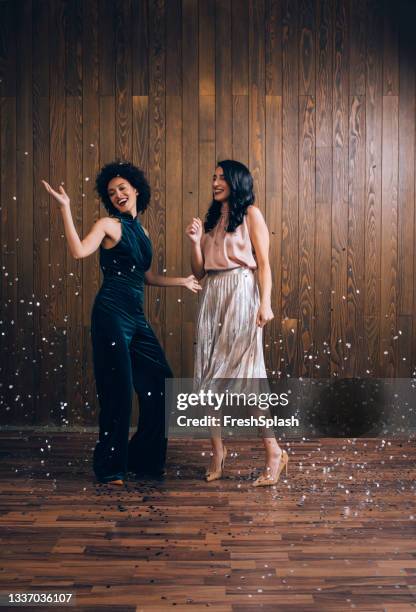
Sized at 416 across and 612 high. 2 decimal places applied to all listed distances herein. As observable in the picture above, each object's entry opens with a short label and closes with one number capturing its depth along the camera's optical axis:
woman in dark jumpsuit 3.33
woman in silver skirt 3.34
